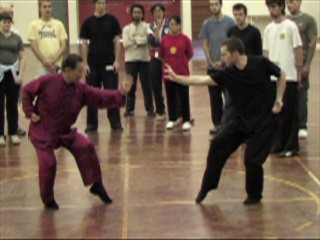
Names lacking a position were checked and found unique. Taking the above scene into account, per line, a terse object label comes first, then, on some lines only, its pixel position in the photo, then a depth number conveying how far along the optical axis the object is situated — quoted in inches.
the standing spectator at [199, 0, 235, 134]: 428.8
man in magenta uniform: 290.0
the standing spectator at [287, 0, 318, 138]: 396.2
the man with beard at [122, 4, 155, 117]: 494.6
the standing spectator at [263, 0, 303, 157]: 371.6
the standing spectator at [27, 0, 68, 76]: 431.5
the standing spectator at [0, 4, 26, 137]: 443.6
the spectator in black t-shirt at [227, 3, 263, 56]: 392.8
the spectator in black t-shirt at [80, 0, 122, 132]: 454.9
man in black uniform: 289.4
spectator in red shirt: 454.3
